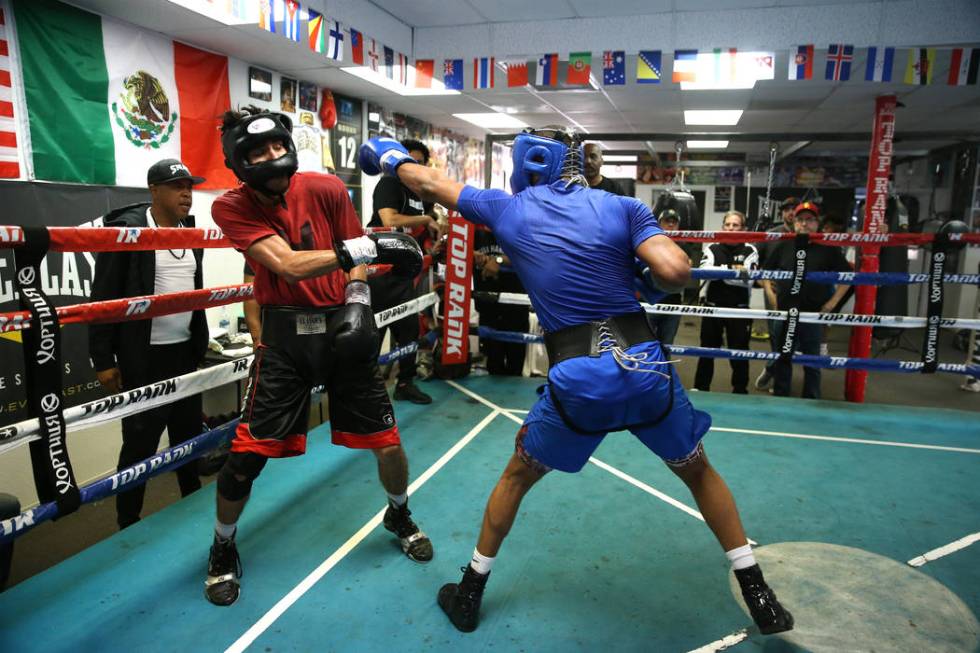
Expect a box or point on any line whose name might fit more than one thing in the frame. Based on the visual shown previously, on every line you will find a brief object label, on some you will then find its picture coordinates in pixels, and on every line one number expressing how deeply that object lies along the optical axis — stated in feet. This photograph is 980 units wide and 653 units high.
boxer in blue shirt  5.58
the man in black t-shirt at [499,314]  15.81
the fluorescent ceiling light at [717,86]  24.20
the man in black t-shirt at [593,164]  12.25
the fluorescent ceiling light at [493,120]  32.90
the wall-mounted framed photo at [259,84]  20.97
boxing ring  6.08
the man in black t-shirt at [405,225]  12.44
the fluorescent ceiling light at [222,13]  14.76
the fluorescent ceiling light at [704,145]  41.39
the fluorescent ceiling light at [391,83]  22.48
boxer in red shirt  6.21
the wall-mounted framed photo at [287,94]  22.88
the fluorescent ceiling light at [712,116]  30.50
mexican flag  13.61
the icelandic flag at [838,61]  16.26
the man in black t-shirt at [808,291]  14.99
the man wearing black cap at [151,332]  8.38
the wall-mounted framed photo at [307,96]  23.95
